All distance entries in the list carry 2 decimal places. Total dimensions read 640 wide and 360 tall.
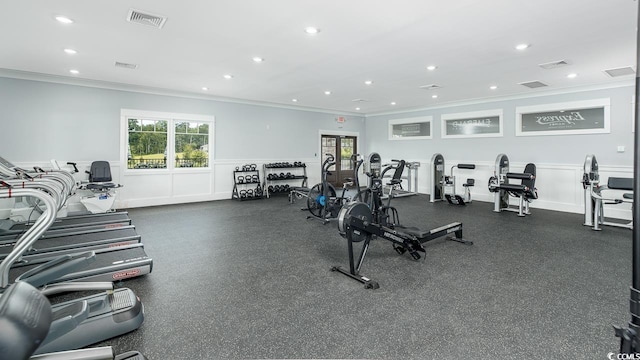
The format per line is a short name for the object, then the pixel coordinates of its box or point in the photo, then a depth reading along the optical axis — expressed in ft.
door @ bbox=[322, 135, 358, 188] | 35.32
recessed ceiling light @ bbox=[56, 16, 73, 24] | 11.29
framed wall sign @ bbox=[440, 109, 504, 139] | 25.85
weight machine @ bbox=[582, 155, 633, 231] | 17.38
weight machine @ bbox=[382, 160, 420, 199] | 29.45
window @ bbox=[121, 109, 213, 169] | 23.43
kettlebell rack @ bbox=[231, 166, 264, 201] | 28.37
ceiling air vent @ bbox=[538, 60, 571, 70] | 16.24
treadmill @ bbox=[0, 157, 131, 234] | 11.65
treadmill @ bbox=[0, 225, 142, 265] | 11.15
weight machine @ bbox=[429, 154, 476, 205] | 26.18
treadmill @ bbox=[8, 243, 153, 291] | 9.53
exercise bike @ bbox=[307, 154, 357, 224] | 18.85
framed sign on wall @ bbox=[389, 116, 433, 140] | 31.53
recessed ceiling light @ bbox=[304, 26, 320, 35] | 12.10
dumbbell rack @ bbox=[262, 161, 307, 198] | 29.89
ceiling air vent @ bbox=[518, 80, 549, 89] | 20.71
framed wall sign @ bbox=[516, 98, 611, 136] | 20.68
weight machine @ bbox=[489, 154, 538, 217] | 20.74
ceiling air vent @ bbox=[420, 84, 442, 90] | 21.89
